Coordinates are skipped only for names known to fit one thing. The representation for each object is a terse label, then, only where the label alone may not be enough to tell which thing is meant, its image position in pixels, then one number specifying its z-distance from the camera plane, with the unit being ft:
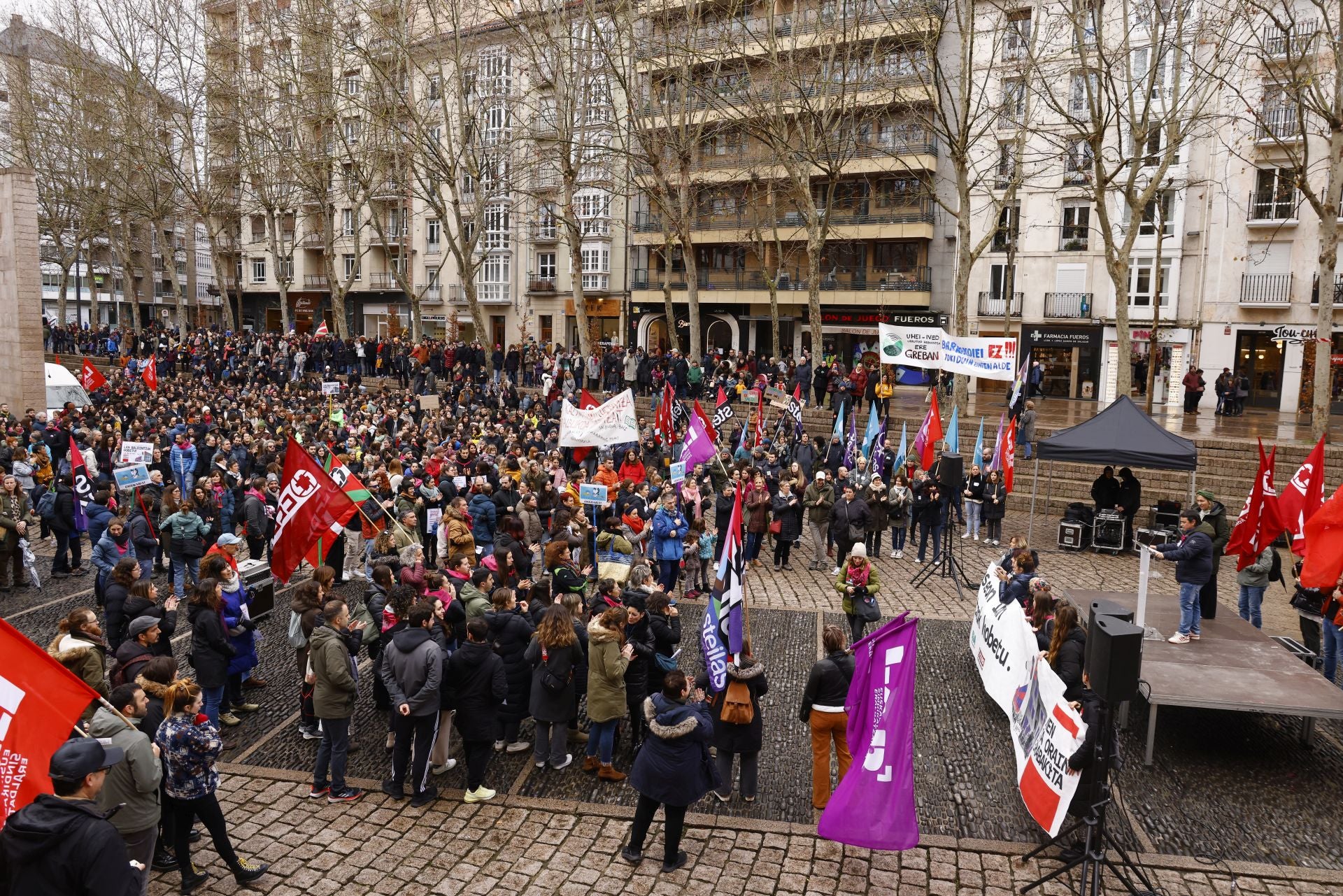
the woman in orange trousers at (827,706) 25.05
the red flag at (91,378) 94.32
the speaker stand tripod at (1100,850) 21.47
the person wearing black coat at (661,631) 28.22
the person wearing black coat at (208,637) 27.63
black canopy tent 50.08
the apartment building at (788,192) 95.81
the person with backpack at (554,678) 26.55
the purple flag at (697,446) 53.47
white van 90.63
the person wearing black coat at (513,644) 27.53
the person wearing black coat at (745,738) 25.07
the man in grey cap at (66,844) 14.39
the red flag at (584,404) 63.16
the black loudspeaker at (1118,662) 21.22
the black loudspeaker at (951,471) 49.11
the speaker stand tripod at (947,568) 48.67
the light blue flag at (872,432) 65.57
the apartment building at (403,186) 104.94
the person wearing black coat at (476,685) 25.36
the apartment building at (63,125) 130.93
